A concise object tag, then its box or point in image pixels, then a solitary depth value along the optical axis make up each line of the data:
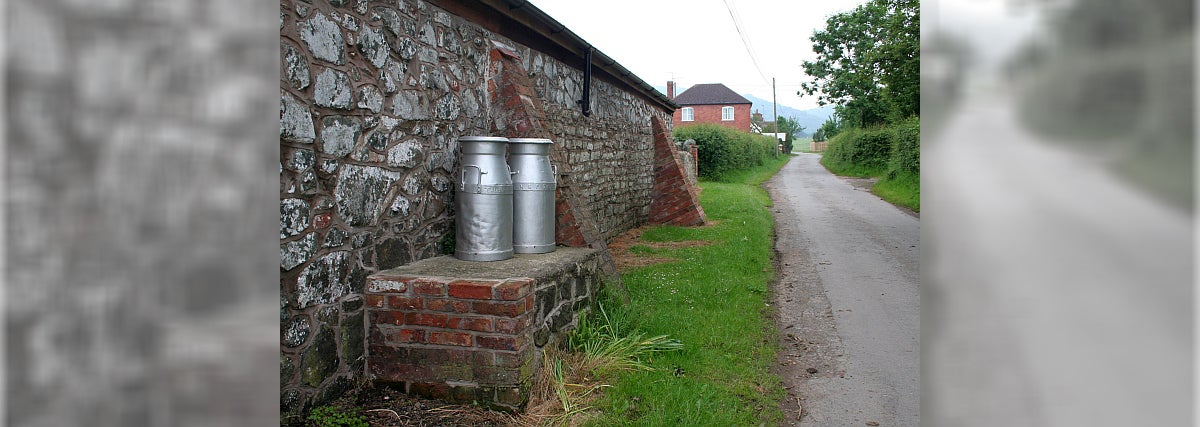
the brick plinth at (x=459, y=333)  3.58
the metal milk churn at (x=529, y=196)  4.83
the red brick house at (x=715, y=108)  64.81
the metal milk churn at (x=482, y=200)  4.36
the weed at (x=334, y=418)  3.34
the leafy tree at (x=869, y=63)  12.45
